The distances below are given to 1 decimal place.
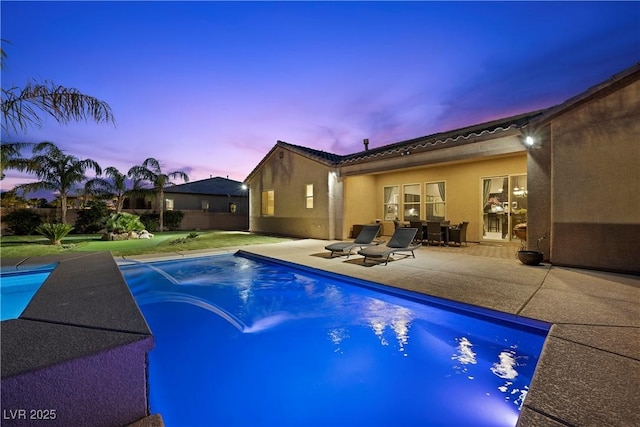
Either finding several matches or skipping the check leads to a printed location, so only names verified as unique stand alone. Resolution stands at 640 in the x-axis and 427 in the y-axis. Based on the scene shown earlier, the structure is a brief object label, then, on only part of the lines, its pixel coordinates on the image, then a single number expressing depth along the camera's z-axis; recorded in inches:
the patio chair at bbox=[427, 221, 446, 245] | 433.4
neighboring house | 959.0
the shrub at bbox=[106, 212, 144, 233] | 585.9
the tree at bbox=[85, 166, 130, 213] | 768.9
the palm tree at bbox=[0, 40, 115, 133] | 231.6
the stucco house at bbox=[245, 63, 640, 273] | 241.6
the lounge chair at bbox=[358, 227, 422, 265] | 301.6
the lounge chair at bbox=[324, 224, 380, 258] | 339.0
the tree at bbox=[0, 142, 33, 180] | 456.8
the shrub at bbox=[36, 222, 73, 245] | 481.4
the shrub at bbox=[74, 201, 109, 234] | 711.2
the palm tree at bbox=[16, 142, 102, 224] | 562.9
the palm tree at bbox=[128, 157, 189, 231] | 768.9
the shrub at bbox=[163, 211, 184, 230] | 861.8
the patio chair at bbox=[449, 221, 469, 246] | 427.5
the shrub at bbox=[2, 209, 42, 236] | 650.8
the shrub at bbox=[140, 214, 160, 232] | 806.5
